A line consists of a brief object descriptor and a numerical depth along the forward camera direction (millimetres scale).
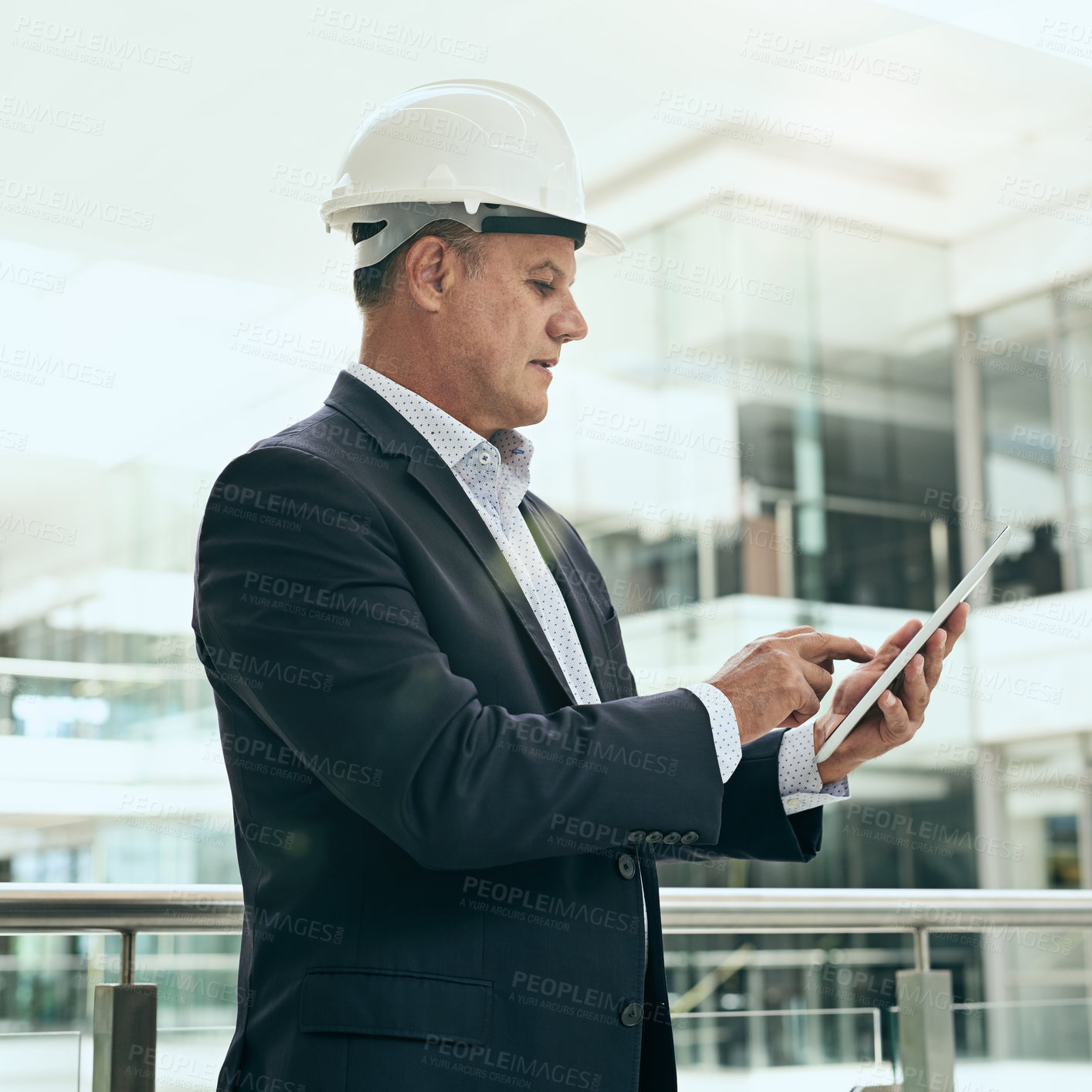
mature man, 1255
